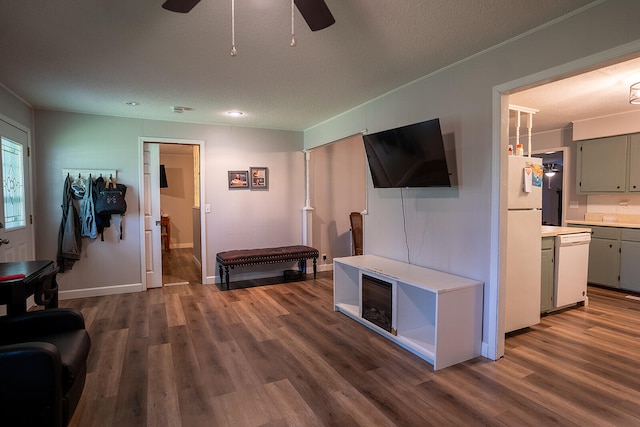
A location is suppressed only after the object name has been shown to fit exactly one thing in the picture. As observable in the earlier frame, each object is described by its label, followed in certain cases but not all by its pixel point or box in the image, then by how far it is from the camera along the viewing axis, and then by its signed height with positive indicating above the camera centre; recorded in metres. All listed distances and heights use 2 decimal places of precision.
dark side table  1.98 -0.51
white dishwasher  3.64 -0.77
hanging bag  4.36 -0.01
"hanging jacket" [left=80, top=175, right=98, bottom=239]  4.35 -0.19
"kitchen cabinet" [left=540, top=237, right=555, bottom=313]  3.55 -0.80
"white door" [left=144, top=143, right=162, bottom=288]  4.83 -0.24
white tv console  2.55 -0.94
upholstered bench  4.79 -0.84
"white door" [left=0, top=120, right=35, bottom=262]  3.31 +0.03
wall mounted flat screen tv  2.83 +0.39
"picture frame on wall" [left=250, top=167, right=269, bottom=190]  5.41 +0.34
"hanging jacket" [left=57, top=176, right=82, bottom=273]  4.23 -0.42
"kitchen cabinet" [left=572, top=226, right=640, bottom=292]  4.45 -0.80
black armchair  1.52 -0.86
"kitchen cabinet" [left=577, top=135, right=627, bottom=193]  4.75 +0.48
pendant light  3.13 +0.97
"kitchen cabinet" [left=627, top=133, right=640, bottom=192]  4.59 +0.48
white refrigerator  3.02 -0.39
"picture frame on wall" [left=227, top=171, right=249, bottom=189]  5.27 +0.31
